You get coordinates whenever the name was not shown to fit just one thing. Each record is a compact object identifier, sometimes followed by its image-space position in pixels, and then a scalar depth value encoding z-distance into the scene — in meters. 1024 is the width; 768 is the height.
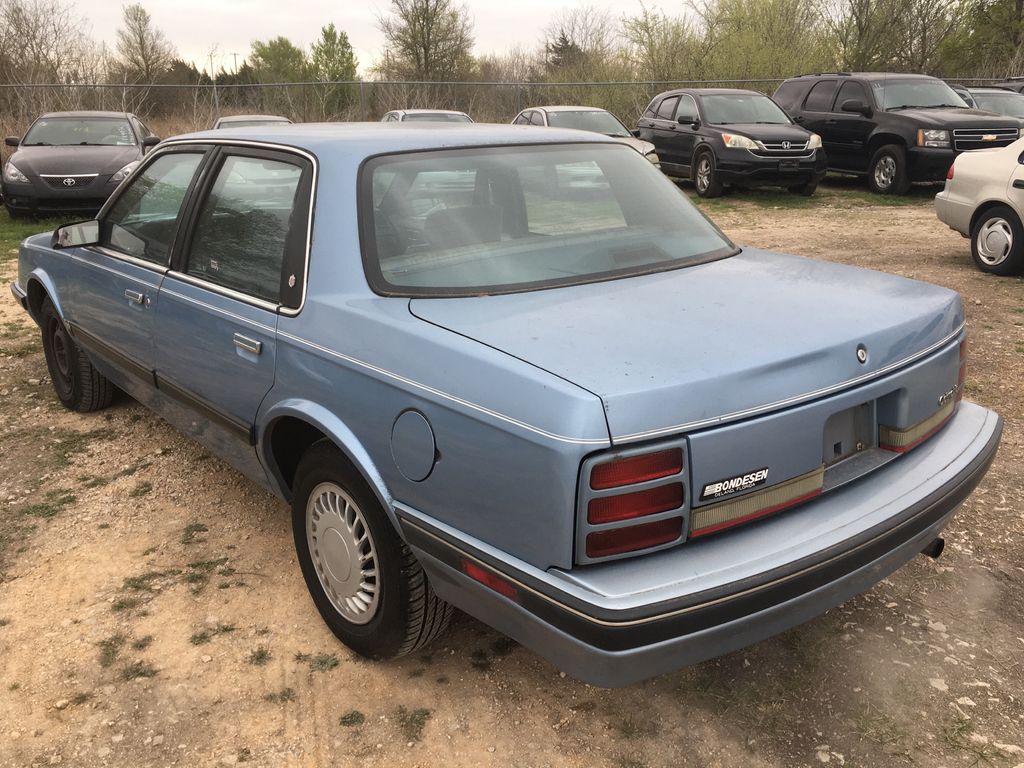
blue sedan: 2.01
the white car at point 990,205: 7.66
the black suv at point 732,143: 13.36
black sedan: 11.68
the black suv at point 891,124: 12.88
